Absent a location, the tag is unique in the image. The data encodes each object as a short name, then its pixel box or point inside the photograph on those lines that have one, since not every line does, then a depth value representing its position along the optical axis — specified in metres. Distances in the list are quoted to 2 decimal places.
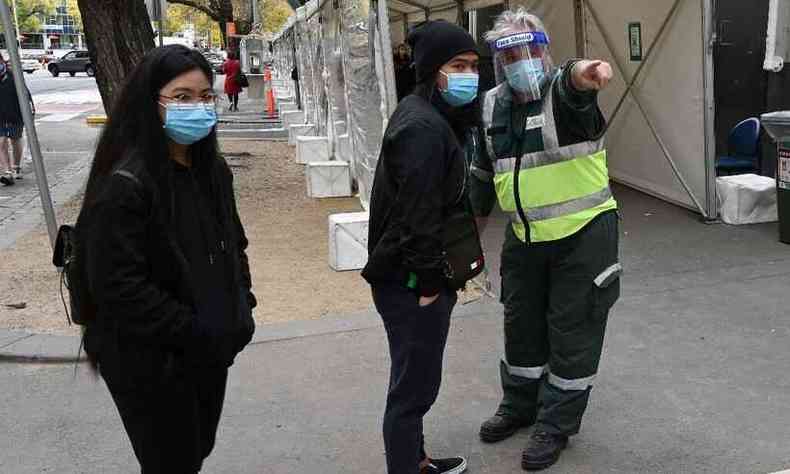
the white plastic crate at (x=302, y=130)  15.35
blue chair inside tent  8.89
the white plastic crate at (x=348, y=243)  7.12
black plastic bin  7.11
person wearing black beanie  2.92
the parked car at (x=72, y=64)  53.09
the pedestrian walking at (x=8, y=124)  11.55
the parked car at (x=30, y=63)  59.30
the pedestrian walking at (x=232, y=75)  24.94
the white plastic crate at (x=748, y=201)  7.92
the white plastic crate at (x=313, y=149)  12.55
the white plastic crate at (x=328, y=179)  10.51
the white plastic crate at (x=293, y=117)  17.80
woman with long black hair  2.37
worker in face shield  3.38
